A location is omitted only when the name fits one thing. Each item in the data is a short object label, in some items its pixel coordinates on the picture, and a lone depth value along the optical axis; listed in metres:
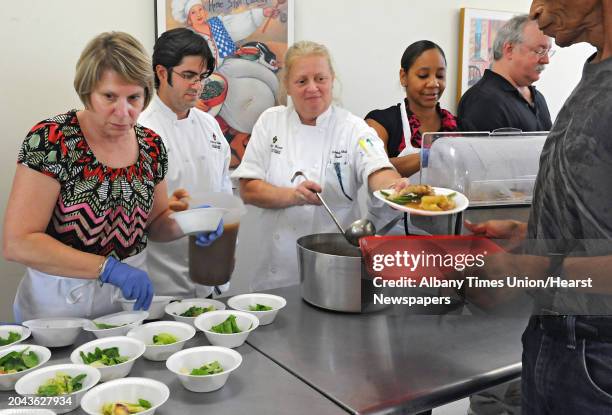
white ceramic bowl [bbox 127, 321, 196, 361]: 1.16
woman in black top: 2.44
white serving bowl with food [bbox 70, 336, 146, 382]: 1.05
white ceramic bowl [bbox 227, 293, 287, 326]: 1.39
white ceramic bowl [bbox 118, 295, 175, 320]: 1.41
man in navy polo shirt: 2.35
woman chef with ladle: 2.05
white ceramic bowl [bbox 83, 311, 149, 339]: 1.23
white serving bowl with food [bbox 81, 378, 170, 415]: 0.93
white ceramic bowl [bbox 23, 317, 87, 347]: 1.19
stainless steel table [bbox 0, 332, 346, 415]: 0.98
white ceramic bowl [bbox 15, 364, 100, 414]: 0.96
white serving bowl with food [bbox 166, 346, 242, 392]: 1.01
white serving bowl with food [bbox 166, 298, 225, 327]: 1.40
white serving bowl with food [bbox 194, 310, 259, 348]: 1.21
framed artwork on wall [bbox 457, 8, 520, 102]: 3.44
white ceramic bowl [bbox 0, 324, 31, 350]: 1.22
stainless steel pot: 1.35
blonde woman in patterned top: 1.36
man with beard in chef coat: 1.95
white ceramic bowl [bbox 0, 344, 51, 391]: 1.02
